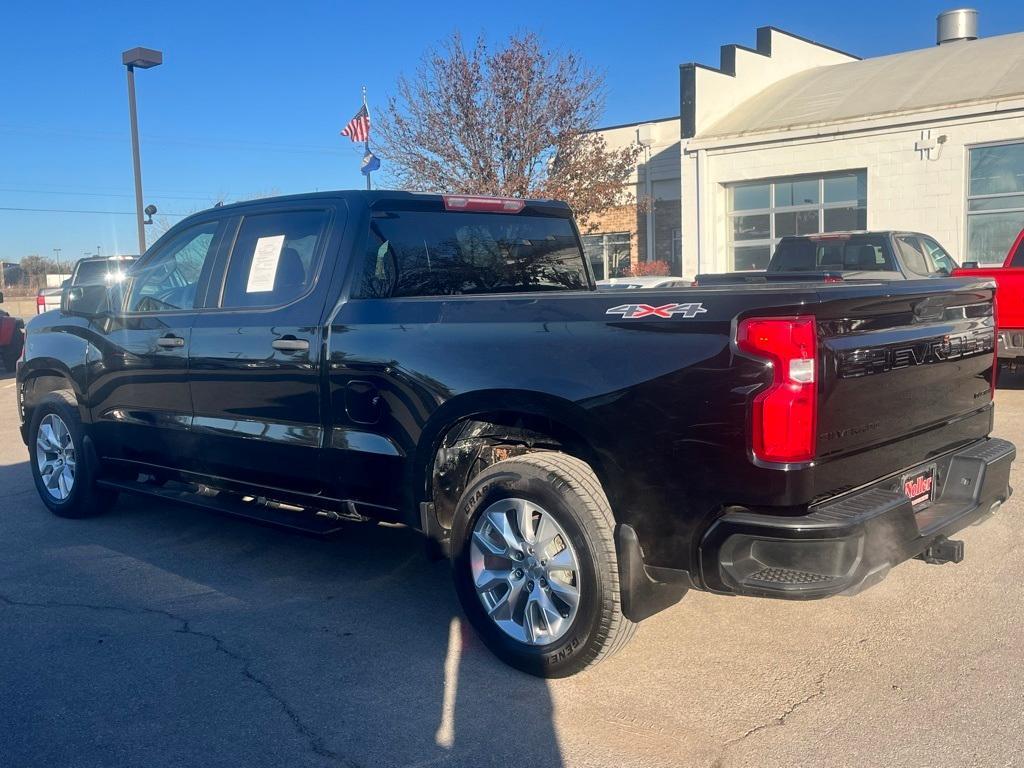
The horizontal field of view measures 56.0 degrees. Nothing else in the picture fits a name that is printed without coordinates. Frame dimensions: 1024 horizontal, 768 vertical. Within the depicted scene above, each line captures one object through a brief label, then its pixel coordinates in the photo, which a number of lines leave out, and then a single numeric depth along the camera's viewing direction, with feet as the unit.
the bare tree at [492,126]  65.82
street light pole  58.18
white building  61.31
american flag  63.67
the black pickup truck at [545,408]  10.80
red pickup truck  32.55
